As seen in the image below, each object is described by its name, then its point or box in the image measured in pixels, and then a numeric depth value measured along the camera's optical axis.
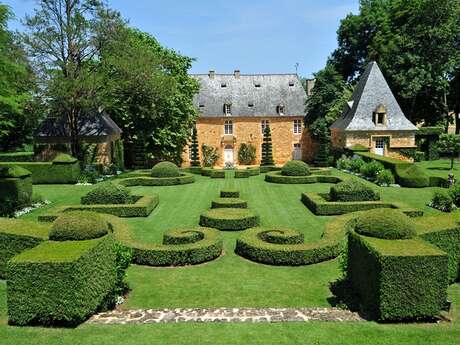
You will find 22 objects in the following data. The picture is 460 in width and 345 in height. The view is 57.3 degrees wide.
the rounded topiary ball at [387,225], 10.24
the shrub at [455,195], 20.38
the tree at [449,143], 32.34
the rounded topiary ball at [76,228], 10.47
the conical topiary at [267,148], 46.86
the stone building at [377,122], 38.06
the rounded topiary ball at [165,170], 29.70
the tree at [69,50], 29.61
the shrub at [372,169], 28.41
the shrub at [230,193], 22.95
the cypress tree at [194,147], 47.16
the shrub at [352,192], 20.33
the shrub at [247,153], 49.03
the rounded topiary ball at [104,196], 20.45
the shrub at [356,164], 31.77
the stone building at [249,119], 48.84
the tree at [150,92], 32.72
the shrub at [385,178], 26.33
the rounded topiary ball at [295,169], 29.39
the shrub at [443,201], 19.47
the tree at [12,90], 18.20
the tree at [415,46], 41.25
